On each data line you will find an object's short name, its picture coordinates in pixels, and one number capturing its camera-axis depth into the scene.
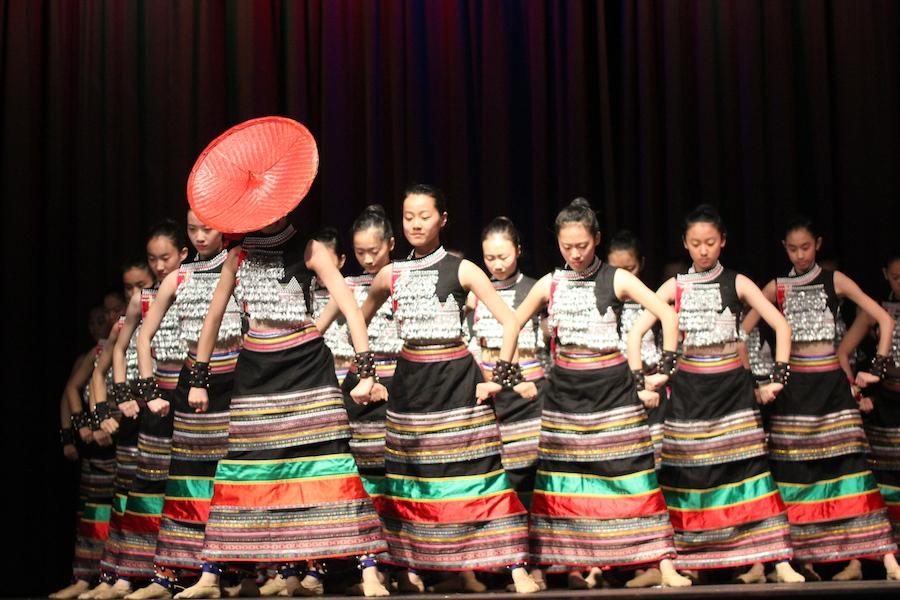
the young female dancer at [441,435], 9.91
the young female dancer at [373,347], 12.10
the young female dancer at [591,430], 10.18
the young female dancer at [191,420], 10.58
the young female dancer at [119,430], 11.49
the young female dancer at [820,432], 11.44
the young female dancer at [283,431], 9.42
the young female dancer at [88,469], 12.84
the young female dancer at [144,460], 11.27
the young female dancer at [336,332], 12.87
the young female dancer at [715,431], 10.76
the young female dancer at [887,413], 12.62
